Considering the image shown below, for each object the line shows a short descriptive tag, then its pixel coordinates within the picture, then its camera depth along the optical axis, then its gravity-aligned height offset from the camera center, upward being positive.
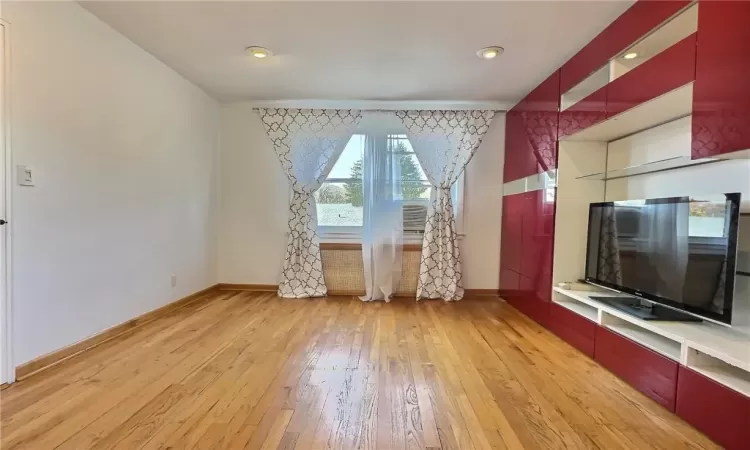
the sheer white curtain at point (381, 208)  4.25 +0.08
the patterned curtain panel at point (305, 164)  4.31 +0.55
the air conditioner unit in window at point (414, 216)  4.40 +0.00
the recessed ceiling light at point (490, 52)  2.83 +1.27
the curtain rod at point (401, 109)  4.24 +1.20
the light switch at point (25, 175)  2.02 +0.15
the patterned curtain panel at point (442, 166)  4.25 +0.57
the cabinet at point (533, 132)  3.19 +0.84
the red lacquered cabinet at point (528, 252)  3.22 -0.32
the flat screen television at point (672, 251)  1.75 -0.15
